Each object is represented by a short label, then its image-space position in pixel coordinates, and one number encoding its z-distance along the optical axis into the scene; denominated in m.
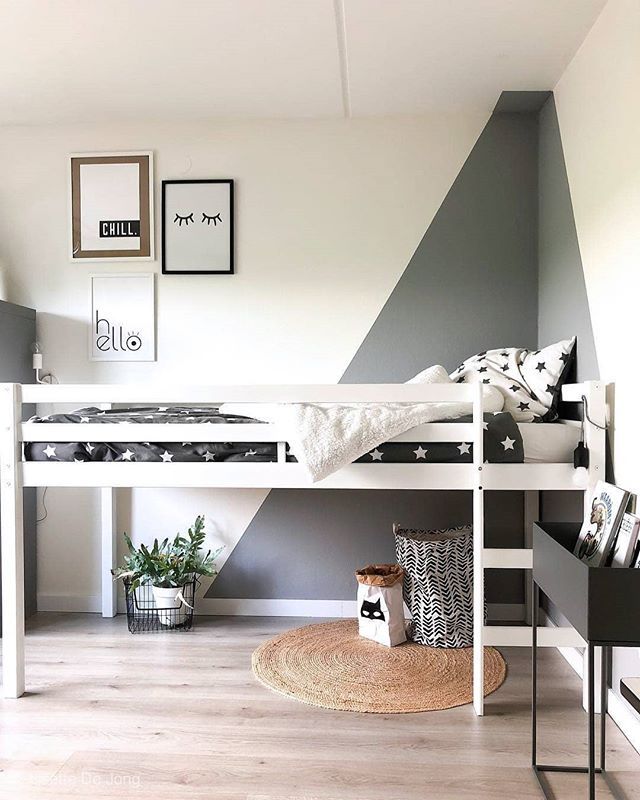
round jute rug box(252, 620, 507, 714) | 2.39
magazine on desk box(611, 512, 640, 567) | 1.68
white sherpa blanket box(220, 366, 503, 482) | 2.28
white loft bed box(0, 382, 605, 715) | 2.32
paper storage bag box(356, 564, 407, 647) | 2.86
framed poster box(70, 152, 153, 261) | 3.37
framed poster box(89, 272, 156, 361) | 3.38
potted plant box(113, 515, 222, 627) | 3.12
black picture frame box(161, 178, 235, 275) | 3.34
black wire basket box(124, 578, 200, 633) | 3.13
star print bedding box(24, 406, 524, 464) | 2.37
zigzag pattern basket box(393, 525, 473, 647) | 2.83
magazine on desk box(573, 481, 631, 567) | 1.81
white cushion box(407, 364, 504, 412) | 2.55
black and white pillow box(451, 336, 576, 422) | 2.69
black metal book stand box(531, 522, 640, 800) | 1.47
